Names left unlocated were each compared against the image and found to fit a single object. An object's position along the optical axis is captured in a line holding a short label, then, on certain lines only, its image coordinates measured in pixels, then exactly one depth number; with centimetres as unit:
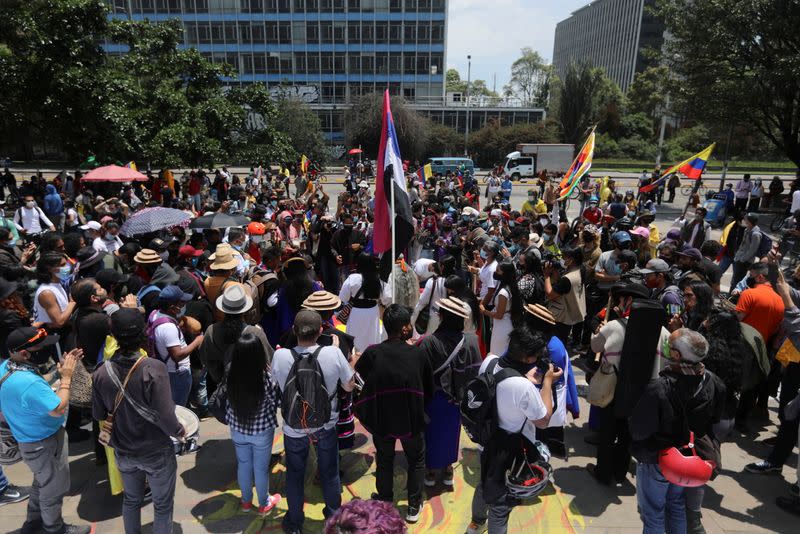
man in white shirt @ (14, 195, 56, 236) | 1020
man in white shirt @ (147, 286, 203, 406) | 438
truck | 3722
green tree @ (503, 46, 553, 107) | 8319
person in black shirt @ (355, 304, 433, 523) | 359
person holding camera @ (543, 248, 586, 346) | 586
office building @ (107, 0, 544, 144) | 5597
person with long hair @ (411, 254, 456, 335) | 511
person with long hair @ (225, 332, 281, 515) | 357
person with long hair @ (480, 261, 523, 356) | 522
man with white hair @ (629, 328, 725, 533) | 318
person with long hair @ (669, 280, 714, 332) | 473
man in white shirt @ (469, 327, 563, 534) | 312
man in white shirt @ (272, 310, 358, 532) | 352
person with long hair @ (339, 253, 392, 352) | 516
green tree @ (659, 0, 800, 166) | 1756
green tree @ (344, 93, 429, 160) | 4609
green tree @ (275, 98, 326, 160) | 4219
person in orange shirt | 492
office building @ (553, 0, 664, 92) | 9756
